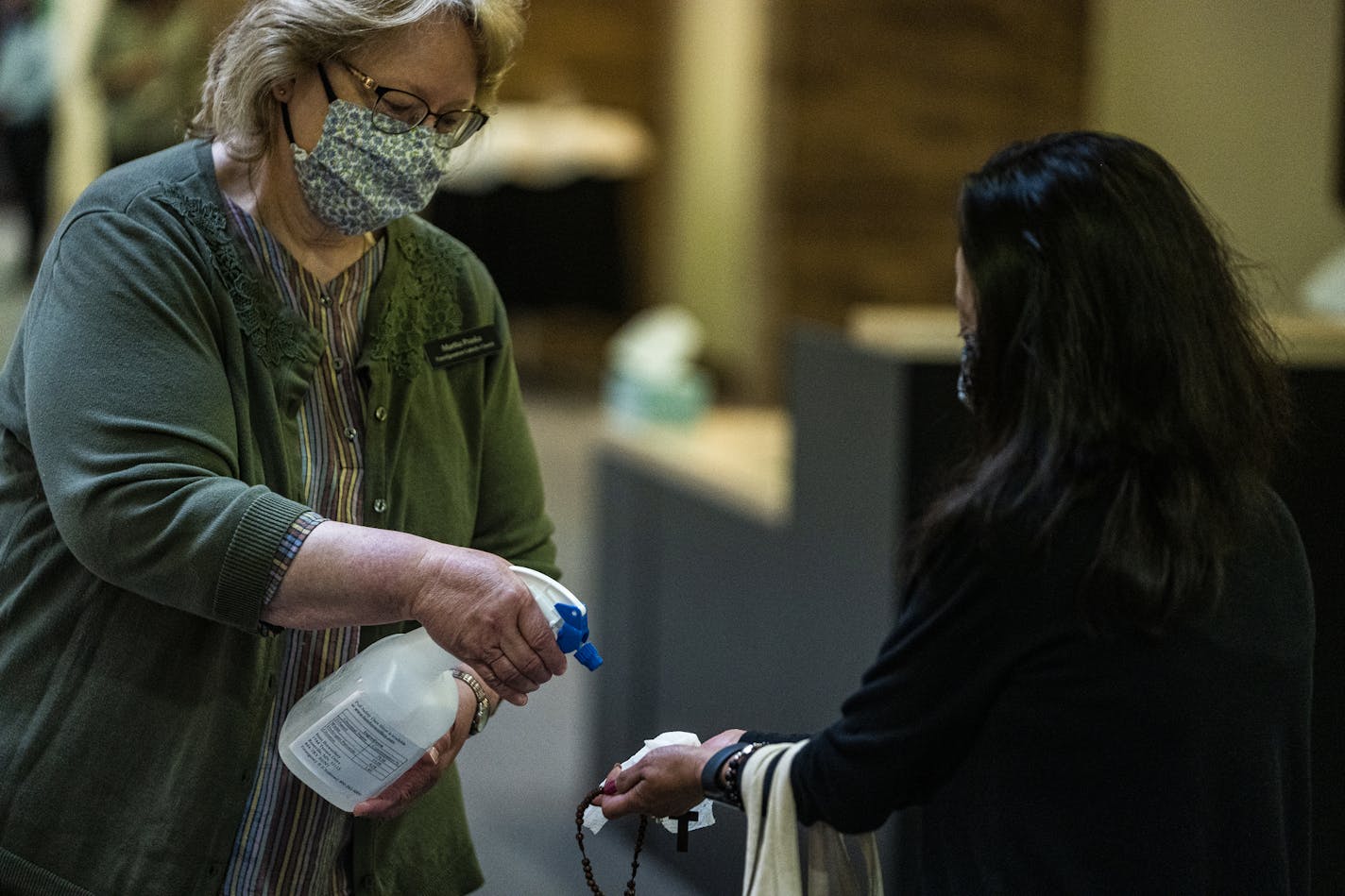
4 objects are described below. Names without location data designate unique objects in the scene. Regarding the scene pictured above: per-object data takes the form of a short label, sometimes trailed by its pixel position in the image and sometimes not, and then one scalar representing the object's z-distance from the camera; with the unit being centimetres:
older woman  460
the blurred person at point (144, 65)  1273
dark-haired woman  457
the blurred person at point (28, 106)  1255
